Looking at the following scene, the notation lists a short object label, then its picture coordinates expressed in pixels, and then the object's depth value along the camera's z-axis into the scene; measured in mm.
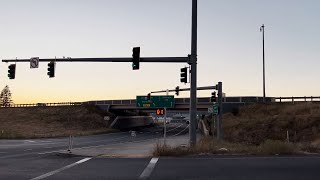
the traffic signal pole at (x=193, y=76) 15261
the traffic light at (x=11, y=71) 19449
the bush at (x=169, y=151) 13296
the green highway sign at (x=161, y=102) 19884
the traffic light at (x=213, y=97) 23154
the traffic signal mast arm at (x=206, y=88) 21826
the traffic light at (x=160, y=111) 19281
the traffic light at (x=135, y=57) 16121
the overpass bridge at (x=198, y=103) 43067
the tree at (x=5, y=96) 115610
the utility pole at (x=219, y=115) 21257
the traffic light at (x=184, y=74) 17760
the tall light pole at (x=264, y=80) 39855
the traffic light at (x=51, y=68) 18442
